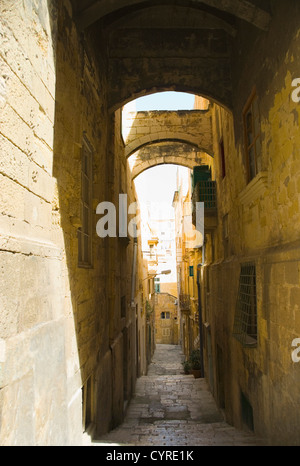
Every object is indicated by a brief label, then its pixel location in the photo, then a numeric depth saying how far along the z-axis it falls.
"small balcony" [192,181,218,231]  9.66
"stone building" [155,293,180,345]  34.62
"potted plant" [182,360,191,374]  14.13
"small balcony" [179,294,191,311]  20.69
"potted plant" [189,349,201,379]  13.08
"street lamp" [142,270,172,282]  21.96
